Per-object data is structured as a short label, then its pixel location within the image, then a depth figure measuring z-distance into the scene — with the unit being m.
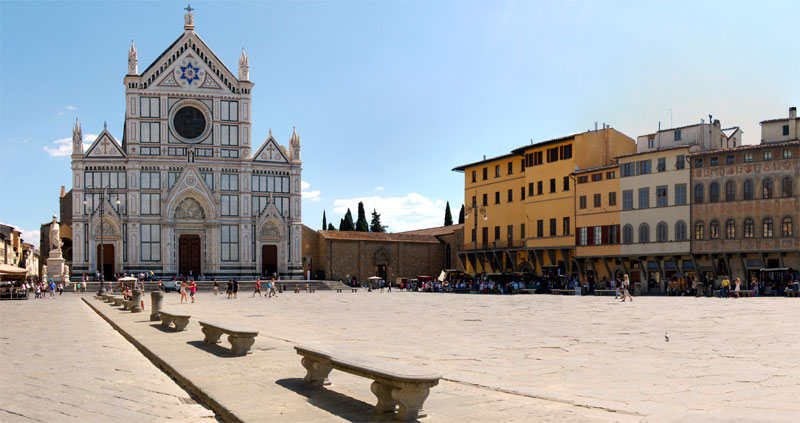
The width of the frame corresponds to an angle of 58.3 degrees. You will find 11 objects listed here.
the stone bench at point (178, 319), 15.73
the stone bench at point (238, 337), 10.92
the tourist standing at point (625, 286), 33.66
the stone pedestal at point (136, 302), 22.98
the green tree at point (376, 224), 99.31
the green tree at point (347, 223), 86.31
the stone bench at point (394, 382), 6.44
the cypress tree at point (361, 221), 87.00
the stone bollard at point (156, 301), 19.72
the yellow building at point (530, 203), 51.50
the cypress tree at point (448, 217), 85.62
